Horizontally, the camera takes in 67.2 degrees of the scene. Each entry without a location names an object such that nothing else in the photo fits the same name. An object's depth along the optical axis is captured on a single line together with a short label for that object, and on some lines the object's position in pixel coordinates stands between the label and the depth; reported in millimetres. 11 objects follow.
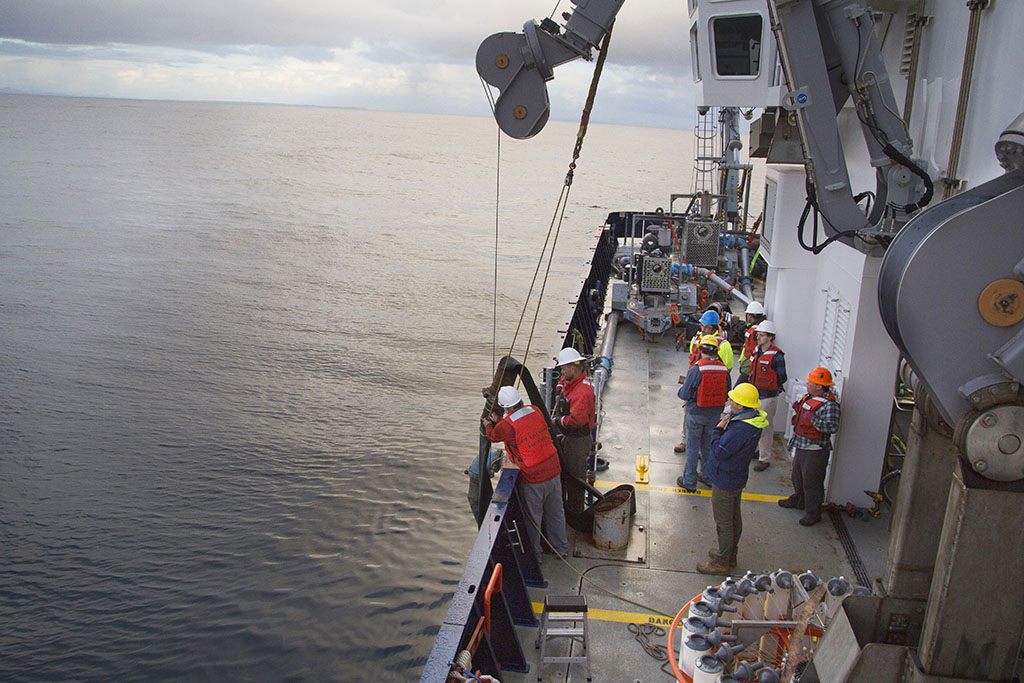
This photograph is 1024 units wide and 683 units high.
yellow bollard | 8011
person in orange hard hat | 6672
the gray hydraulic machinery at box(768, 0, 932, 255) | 5043
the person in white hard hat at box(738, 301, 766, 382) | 8891
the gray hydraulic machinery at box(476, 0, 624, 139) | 5270
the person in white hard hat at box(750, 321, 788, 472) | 8086
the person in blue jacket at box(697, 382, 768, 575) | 5906
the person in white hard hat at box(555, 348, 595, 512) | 6770
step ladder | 5125
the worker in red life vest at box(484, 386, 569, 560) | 6027
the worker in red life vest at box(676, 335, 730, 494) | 7273
